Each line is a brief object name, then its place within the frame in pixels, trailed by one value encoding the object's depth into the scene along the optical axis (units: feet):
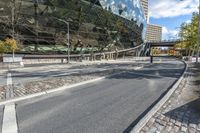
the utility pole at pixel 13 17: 63.16
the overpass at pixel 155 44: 167.55
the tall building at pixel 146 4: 222.08
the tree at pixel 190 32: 59.84
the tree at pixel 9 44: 54.43
